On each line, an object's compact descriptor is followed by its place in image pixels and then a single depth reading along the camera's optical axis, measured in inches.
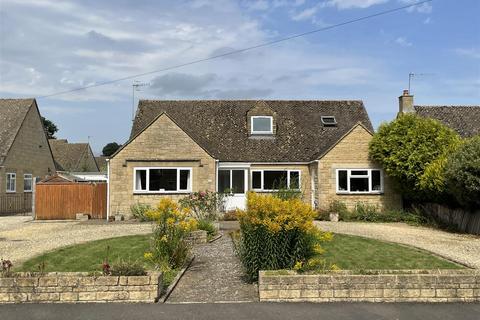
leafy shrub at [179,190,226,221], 792.9
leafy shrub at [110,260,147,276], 314.0
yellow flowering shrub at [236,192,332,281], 352.8
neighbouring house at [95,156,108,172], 3006.4
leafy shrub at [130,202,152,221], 876.6
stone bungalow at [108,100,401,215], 909.2
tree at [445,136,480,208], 642.2
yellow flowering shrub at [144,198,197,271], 416.5
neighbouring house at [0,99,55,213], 1227.9
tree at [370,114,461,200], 824.9
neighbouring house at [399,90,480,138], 1113.5
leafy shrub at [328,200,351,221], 892.6
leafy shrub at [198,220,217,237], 614.9
